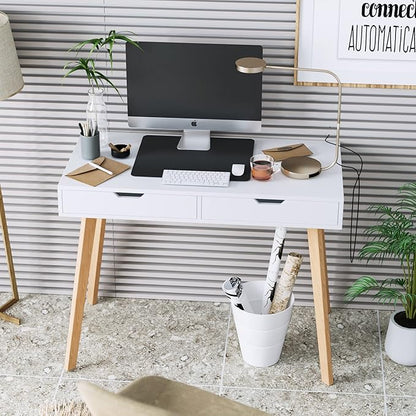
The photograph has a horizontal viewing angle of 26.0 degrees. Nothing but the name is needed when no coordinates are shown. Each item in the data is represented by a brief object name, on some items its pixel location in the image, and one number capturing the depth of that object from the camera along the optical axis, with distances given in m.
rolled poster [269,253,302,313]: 3.57
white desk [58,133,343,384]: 3.33
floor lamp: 3.43
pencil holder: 3.54
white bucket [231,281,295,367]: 3.58
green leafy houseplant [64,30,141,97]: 3.52
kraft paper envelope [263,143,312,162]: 3.62
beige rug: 3.45
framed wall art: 3.56
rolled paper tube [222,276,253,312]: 3.59
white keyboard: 3.38
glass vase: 3.54
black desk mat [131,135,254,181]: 3.50
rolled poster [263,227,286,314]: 3.57
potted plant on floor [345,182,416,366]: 3.58
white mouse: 3.46
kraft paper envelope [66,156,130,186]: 3.41
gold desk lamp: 3.37
